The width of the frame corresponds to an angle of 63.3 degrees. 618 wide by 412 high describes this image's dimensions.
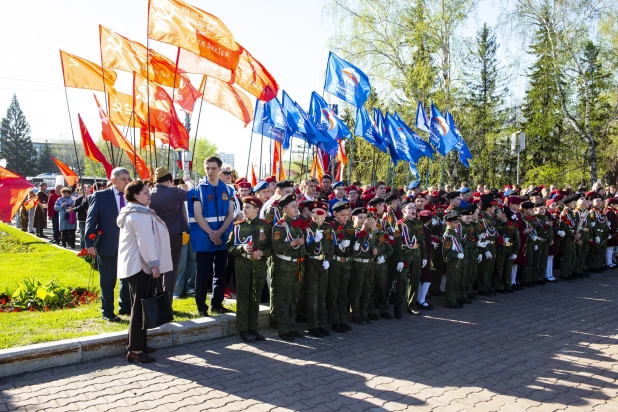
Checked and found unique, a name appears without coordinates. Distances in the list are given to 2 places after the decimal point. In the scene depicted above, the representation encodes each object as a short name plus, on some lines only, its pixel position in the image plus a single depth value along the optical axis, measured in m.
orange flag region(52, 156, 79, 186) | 11.91
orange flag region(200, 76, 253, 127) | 12.05
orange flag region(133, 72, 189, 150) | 11.55
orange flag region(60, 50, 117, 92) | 9.83
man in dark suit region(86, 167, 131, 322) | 6.55
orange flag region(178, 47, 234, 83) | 9.44
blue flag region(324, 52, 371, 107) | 13.30
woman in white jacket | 5.40
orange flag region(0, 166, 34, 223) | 7.89
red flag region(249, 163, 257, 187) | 15.57
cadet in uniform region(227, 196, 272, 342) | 6.32
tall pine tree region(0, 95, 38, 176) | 76.69
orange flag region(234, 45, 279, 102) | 10.80
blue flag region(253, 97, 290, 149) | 13.00
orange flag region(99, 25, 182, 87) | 10.07
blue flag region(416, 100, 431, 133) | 14.94
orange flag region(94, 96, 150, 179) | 10.53
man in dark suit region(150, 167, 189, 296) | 6.66
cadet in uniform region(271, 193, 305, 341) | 6.40
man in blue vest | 6.95
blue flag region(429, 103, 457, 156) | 15.11
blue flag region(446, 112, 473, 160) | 15.36
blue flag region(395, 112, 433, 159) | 14.90
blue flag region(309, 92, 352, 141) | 13.54
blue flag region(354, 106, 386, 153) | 13.77
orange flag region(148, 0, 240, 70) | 8.77
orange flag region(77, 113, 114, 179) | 10.32
